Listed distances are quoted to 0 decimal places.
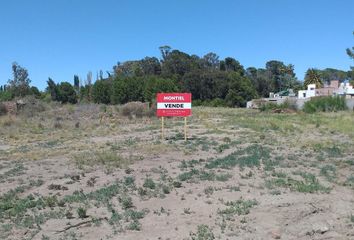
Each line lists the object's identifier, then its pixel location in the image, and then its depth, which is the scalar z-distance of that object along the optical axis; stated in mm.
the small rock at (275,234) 7699
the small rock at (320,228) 7789
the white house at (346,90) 96556
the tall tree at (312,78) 129250
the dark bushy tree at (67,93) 104938
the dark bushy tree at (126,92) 91188
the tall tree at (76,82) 128212
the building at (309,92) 107231
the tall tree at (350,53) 51866
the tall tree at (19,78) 113625
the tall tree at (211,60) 133875
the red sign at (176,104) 21688
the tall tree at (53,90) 106438
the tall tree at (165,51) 130250
